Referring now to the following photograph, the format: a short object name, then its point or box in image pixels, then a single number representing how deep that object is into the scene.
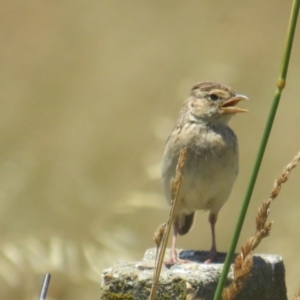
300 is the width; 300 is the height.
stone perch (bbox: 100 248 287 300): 6.72
